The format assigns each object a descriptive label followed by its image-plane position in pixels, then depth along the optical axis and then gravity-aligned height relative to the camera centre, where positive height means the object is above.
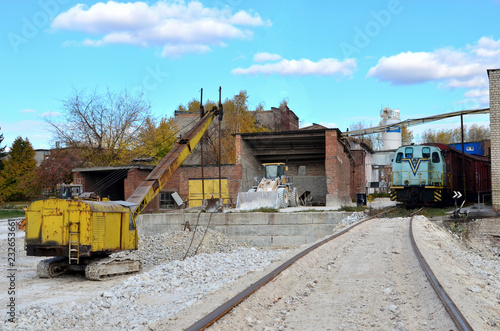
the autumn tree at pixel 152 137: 41.53 +4.87
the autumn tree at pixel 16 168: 51.31 +2.33
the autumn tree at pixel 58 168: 39.81 +1.73
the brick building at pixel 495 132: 21.08 +2.43
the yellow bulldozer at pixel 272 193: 28.08 -0.33
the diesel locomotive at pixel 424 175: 25.34 +0.65
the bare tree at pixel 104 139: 40.03 +4.31
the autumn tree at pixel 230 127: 56.18 +7.68
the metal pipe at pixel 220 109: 22.01 +3.63
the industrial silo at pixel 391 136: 62.75 +6.80
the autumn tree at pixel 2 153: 54.46 +4.29
